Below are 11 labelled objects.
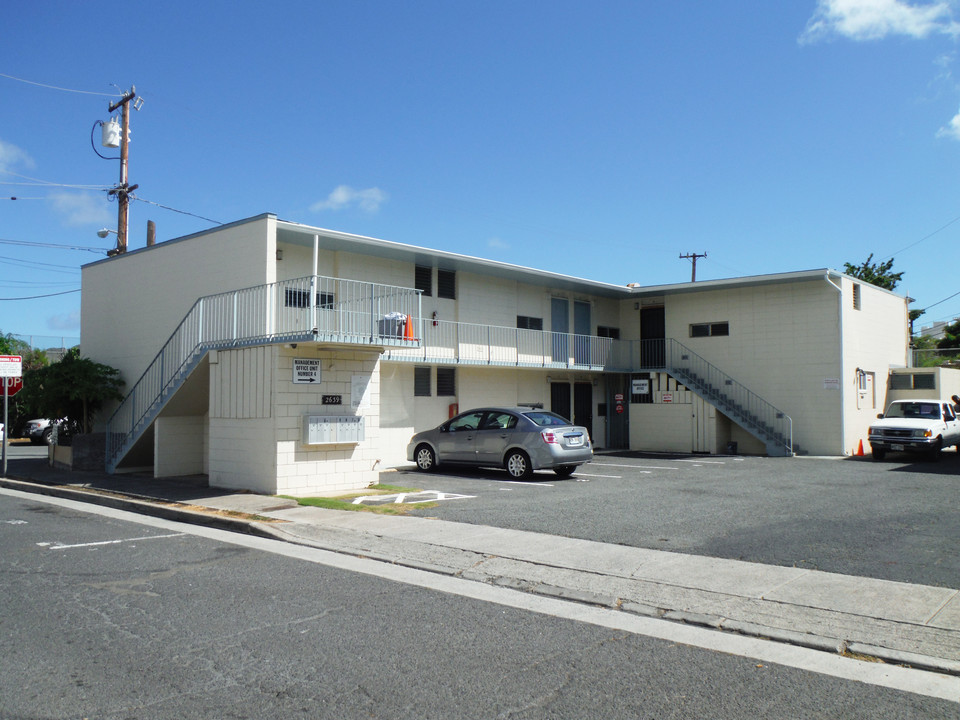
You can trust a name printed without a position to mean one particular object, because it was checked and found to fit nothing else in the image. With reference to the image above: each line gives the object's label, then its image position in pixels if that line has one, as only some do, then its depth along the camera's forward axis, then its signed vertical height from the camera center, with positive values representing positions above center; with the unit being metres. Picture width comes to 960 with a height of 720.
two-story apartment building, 13.77 +1.40
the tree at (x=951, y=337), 49.50 +4.85
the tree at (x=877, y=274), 42.91 +7.79
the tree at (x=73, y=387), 17.50 +0.54
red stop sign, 17.73 +0.60
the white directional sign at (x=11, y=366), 16.67 +1.00
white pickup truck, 19.89 -0.49
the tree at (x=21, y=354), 30.47 +2.33
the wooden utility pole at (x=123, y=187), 24.09 +7.24
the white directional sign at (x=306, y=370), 13.41 +0.71
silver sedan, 15.68 -0.68
